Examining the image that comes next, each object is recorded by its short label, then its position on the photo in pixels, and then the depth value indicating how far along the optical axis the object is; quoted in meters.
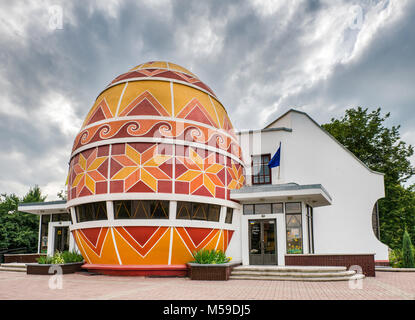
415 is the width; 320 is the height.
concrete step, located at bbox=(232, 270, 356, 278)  14.35
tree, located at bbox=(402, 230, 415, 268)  20.20
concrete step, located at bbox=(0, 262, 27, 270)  19.56
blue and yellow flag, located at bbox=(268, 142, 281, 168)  21.95
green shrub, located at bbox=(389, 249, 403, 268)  21.25
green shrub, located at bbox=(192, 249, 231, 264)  15.69
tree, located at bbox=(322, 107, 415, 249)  29.90
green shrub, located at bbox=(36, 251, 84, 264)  17.84
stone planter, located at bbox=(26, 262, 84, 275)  17.28
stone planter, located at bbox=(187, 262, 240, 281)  14.90
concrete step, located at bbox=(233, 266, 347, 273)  14.73
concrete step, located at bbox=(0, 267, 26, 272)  19.38
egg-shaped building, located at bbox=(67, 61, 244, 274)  16.34
